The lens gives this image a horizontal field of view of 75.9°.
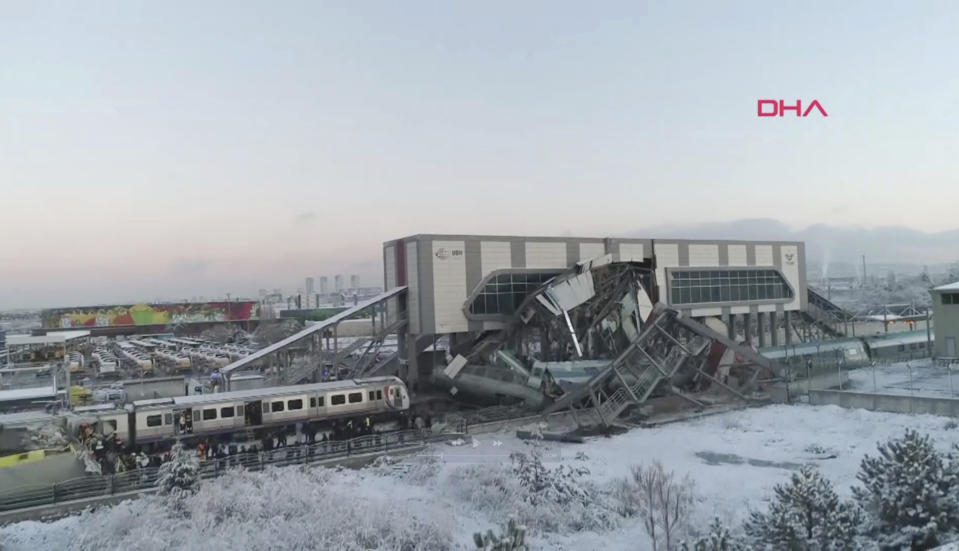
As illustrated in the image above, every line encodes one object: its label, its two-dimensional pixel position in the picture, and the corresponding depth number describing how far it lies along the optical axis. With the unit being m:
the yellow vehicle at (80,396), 38.41
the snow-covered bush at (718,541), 12.02
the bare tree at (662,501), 14.19
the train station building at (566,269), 36.84
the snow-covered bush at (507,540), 10.99
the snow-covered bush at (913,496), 12.41
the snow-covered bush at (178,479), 17.00
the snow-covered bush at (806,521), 12.41
